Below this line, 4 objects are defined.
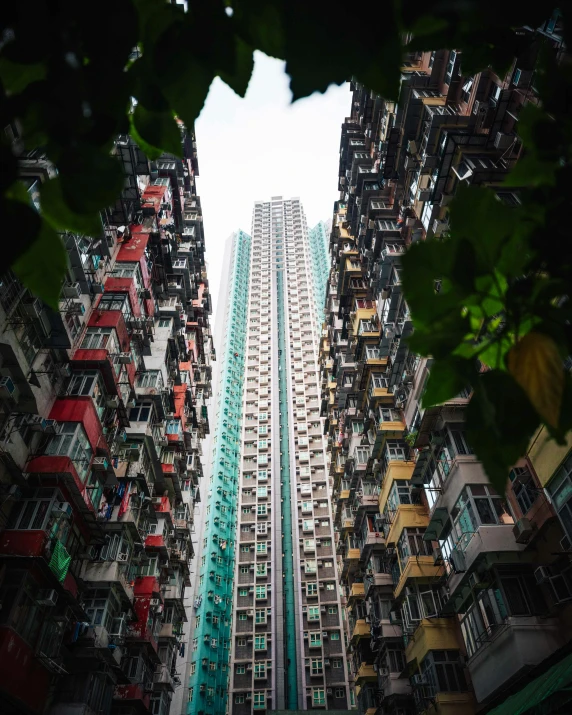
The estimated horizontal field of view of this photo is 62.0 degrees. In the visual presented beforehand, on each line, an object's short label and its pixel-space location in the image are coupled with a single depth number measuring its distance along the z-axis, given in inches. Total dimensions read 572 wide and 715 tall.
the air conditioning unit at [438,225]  789.9
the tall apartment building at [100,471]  623.2
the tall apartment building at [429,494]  547.8
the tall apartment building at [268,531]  1956.2
